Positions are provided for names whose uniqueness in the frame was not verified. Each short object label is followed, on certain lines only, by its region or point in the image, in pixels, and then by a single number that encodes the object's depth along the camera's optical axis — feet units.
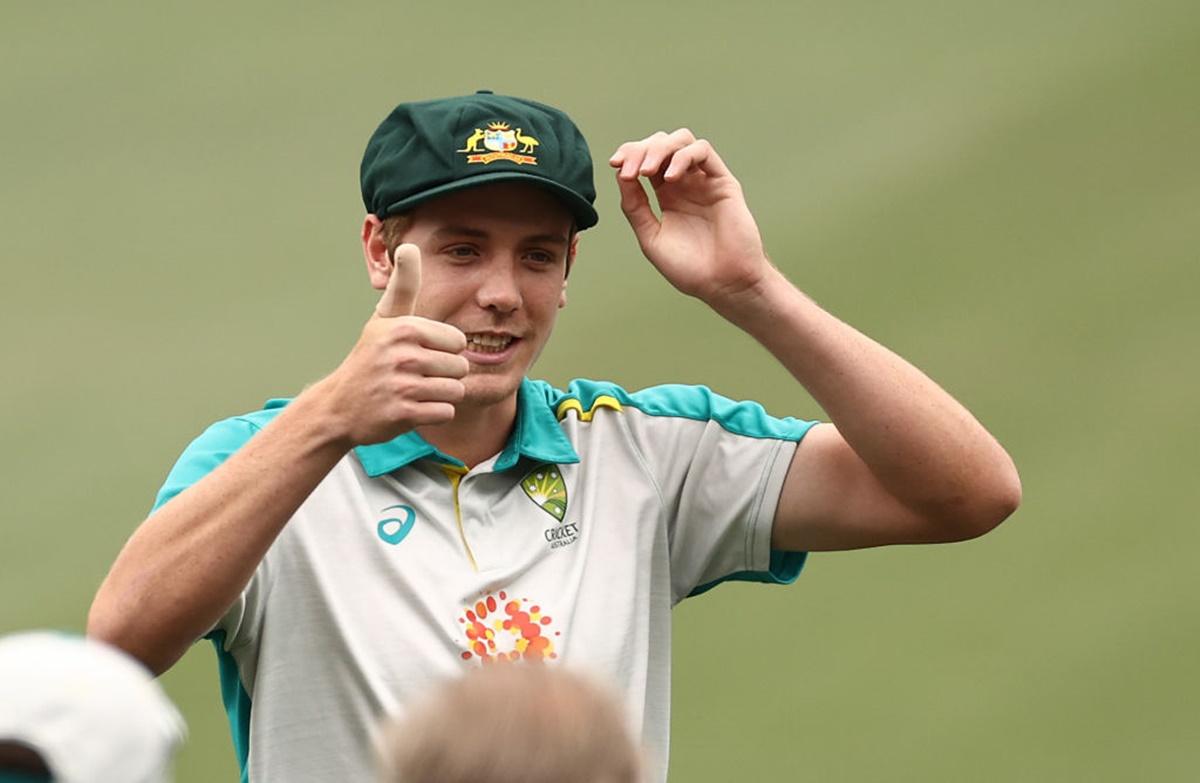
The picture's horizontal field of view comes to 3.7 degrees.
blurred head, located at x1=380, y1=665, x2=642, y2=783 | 51.99
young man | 54.02
